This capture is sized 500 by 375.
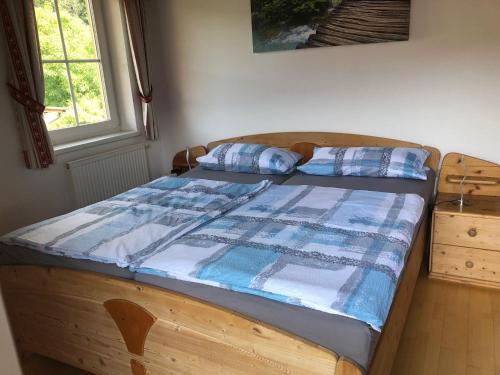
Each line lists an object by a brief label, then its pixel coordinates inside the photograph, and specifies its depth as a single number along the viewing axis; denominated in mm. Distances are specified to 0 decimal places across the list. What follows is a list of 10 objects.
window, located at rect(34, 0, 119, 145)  2795
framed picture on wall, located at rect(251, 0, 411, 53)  2561
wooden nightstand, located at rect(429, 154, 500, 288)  2178
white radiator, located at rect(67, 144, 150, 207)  2875
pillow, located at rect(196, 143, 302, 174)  2768
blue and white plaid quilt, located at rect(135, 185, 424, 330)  1253
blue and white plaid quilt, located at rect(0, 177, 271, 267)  1672
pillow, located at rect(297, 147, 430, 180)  2434
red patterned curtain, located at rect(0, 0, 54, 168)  2359
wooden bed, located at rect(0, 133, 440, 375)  1207
